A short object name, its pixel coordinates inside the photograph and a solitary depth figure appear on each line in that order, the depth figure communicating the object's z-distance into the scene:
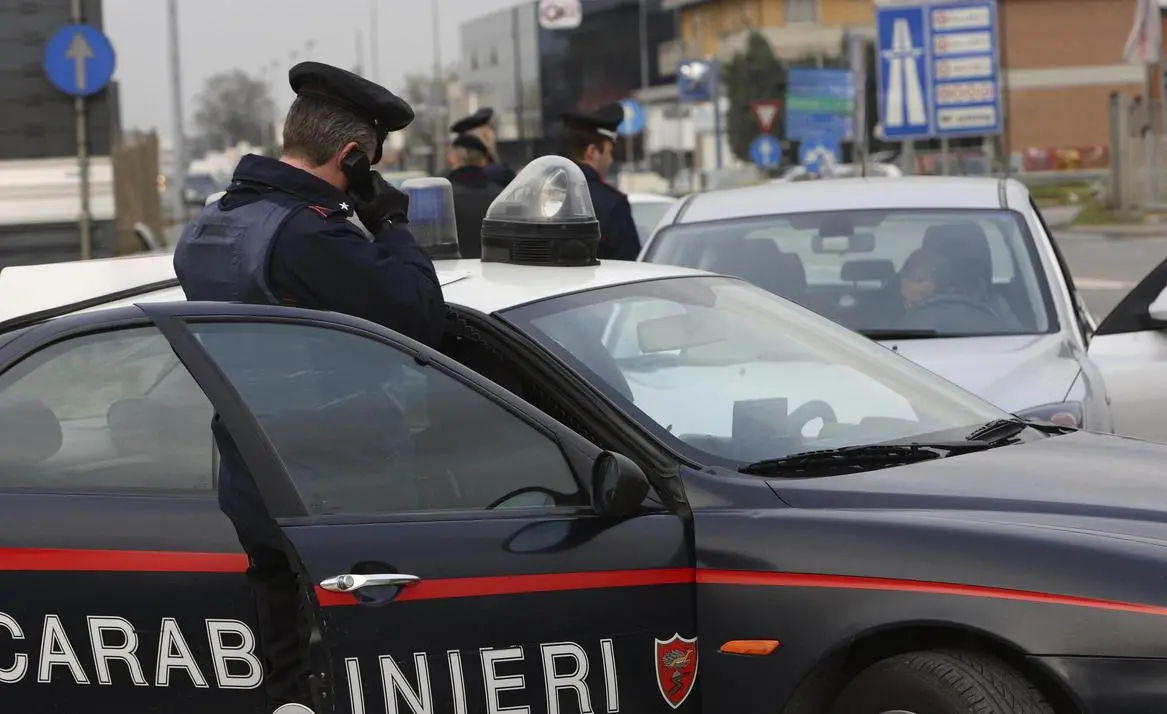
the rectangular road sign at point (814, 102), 46.00
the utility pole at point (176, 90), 51.16
